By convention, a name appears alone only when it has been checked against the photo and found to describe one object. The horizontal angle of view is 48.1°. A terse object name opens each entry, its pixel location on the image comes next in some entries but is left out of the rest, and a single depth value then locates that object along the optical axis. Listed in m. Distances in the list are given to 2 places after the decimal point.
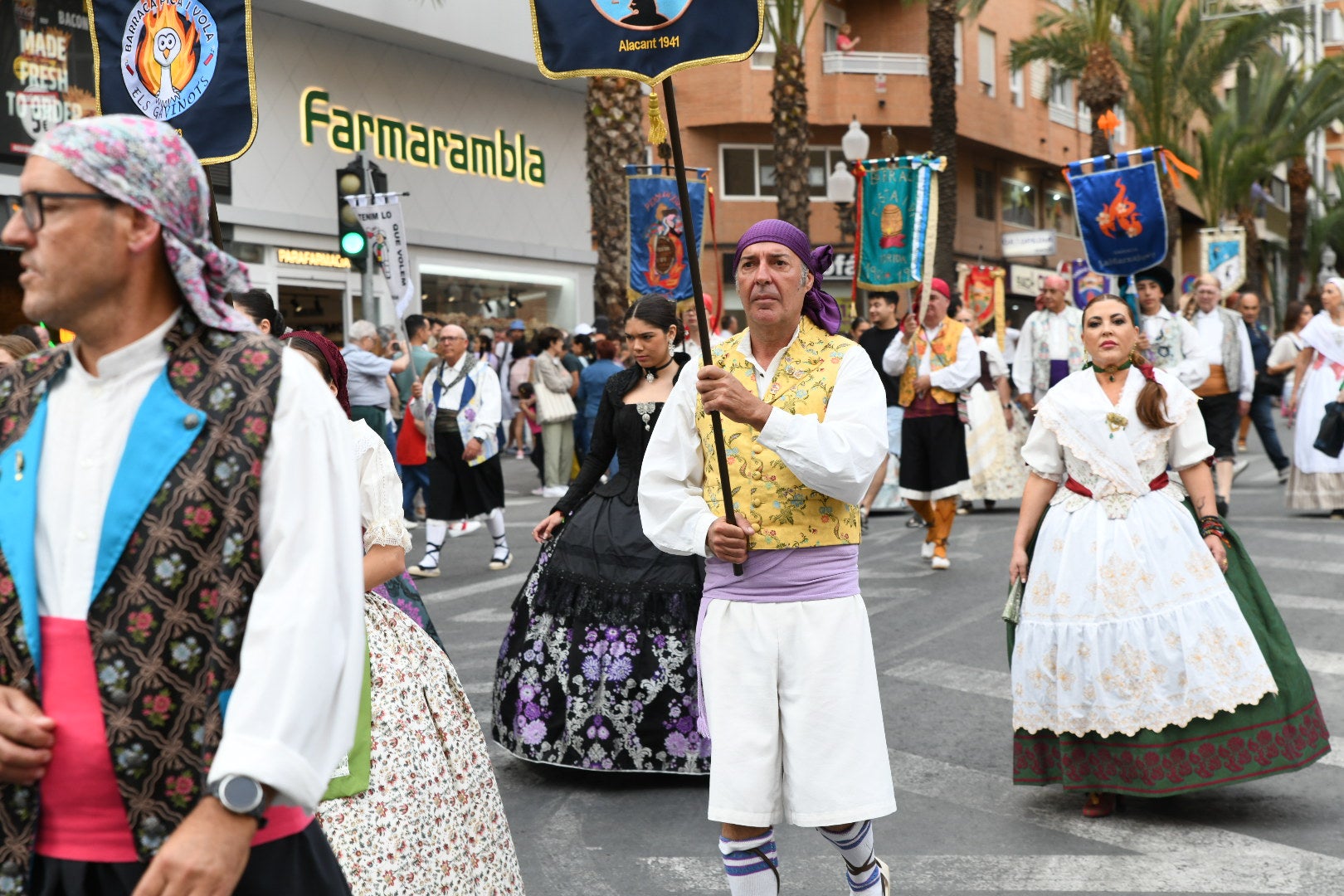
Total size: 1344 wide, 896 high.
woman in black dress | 5.79
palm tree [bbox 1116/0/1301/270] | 34.06
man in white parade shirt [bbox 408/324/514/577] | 11.58
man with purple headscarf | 3.81
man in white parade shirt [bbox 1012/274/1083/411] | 13.63
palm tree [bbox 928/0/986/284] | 25.00
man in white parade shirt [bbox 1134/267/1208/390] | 11.45
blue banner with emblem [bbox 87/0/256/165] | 5.41
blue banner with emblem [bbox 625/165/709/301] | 15.99
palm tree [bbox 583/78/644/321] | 19.48
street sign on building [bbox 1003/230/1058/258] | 37.38
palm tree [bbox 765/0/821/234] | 25.30
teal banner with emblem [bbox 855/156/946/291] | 13.18
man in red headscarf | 10.96
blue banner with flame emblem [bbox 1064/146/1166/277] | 11.38
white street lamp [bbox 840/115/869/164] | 21.67
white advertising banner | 14.07
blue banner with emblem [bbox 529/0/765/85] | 4.34
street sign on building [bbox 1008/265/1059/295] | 42.00
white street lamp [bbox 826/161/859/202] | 23.30
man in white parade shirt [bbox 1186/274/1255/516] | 13.10
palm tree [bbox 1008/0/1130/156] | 29.72
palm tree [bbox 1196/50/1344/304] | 43.94
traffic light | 14.07
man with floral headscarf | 1.97
